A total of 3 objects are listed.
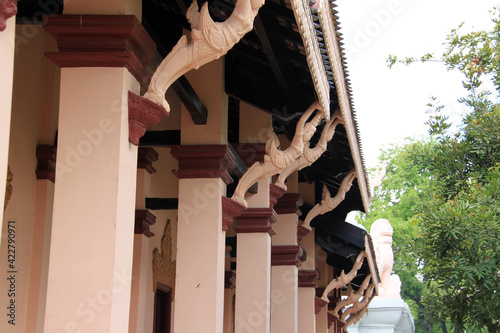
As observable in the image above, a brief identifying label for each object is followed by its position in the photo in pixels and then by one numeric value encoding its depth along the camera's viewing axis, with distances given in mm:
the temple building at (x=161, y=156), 5629
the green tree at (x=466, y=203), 12281
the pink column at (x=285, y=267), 12547
